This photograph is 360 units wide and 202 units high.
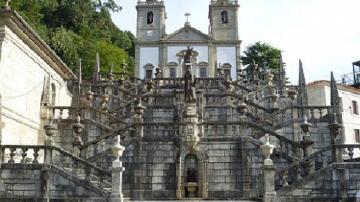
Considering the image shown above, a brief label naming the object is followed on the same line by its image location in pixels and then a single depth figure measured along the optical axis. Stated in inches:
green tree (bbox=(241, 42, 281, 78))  2033.7
